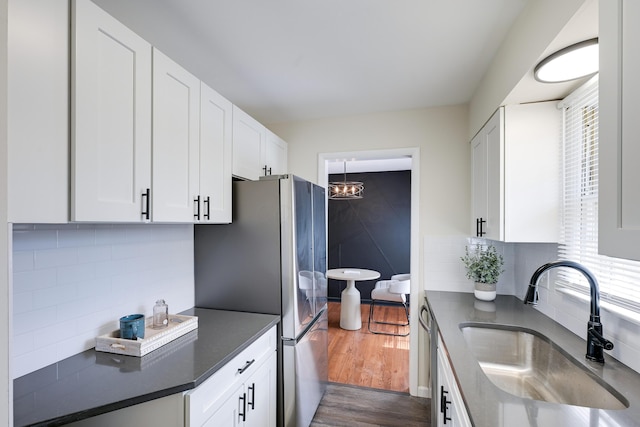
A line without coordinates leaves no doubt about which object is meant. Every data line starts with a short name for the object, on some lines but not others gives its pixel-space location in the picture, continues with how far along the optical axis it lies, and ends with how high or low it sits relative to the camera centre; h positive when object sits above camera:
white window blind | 1.23 +0.03
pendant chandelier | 4.34 +0.36
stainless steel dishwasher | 1.89 -0.99
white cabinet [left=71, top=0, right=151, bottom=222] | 0.97 +0.34
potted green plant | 2.20 -0.44
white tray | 1.32 -0.59
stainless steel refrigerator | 1.85 -0.35
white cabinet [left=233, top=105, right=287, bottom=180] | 2.01 +0.49
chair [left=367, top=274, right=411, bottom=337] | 4.02 -1.09
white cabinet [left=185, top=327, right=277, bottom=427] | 1.17 -0.83
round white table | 4.11 -1.25
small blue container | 1.37 -0.54
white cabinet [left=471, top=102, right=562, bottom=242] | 1.63 +0.24
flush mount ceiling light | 1.11 +0.61
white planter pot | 2.19 -0.57
